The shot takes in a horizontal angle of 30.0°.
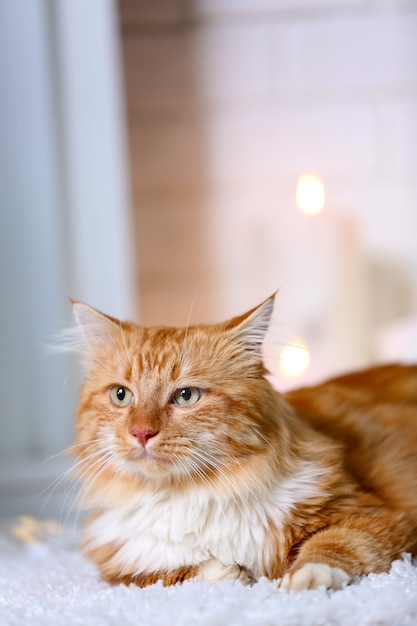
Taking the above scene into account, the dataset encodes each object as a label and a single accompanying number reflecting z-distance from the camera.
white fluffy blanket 0.94
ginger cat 1.19
